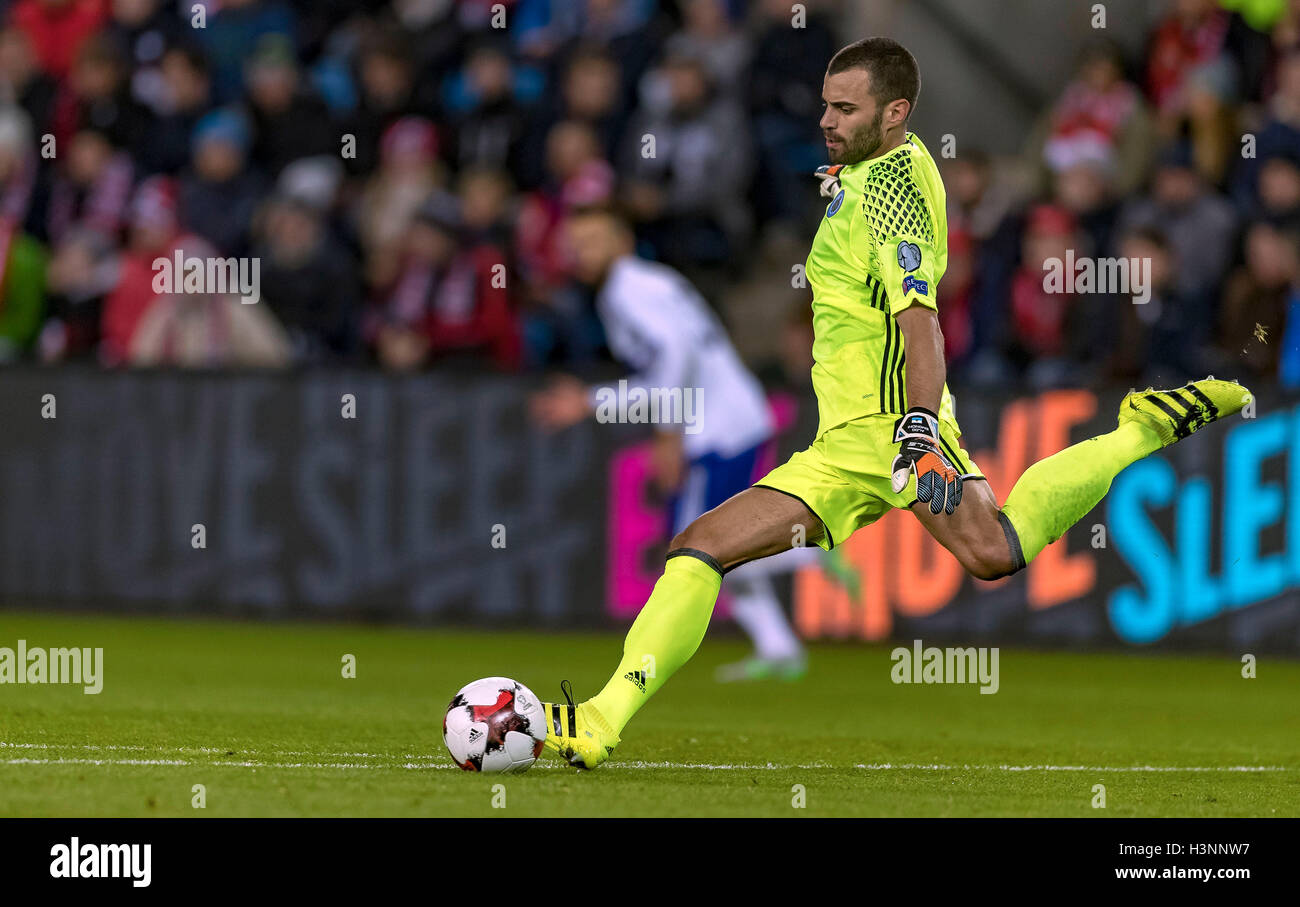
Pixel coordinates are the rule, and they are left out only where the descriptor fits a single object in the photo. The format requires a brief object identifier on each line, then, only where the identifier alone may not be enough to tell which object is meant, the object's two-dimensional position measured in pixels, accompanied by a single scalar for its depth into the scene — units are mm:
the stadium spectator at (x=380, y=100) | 16953
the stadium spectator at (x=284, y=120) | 16984
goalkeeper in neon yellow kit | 7336
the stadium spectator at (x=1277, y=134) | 14312
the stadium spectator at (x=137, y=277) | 16094
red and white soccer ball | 7402
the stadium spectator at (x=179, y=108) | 17516
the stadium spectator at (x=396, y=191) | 16219
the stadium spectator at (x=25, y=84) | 18281
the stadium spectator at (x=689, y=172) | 15625
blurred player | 11234
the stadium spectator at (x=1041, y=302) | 14477
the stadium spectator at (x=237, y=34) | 18031
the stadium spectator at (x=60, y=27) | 18859
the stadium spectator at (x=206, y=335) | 15461
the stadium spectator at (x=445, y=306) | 15195
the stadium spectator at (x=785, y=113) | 15930
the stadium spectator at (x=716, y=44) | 16031
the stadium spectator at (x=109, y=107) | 17797
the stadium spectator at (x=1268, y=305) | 13602
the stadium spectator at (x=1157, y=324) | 13922
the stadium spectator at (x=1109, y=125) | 15328
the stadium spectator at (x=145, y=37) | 18328
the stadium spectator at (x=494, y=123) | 16500
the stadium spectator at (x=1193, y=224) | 14125
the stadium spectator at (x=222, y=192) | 16719
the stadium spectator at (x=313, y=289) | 15898
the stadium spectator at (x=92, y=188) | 17328
